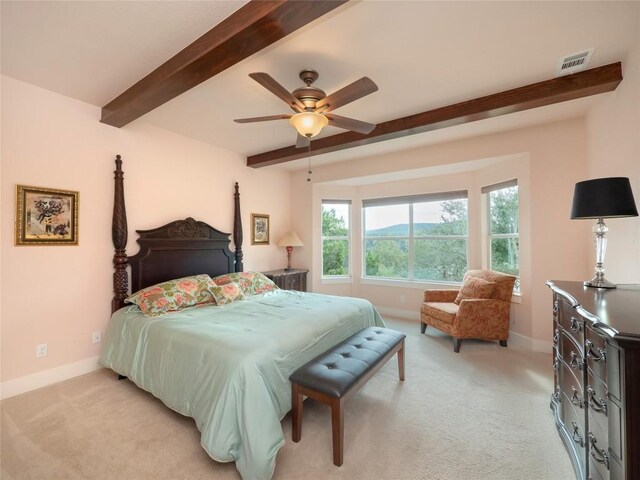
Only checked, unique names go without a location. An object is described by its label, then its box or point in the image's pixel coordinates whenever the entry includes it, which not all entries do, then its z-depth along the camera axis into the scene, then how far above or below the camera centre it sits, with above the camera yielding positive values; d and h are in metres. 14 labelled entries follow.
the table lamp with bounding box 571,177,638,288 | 1.74 +0.23
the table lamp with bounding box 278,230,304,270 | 5.04 +0.03
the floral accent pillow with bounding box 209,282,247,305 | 3.13 -0.56
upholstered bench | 1.70 -0.88
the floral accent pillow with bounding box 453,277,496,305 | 3.54 -0.62
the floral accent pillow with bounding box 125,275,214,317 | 2.77 -0.54
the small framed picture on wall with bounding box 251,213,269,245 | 4.77 +0.25
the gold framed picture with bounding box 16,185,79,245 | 2.49 +0.27
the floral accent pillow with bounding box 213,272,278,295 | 3.61 -0.50
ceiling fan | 1.96 +1.07
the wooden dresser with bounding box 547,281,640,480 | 1.01 -0.62
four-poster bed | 1.65 -0.77
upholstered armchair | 3.41 -0.89
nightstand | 4.51 -0.59
